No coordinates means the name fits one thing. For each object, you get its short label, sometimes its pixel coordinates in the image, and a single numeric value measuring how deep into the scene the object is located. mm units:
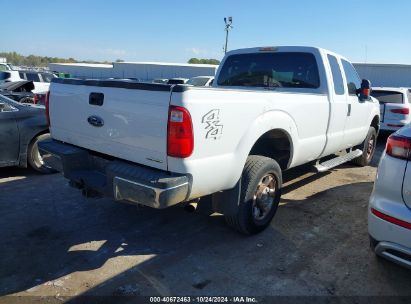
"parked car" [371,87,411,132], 9461
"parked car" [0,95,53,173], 5758
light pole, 35234
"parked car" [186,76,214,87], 17288
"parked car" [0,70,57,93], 17019
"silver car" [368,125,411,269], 2721
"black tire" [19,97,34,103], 12553
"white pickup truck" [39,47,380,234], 2959
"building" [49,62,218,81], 39844
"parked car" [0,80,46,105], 10938
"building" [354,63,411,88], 28547
